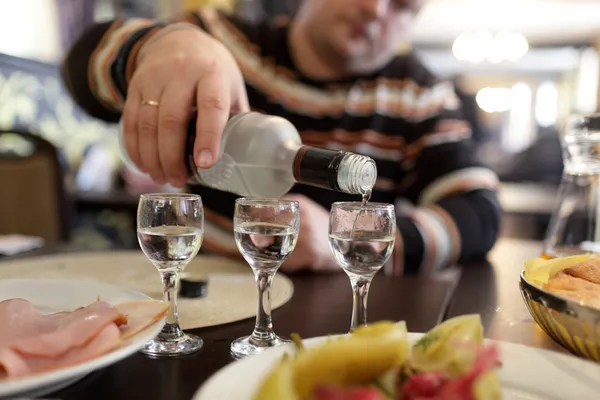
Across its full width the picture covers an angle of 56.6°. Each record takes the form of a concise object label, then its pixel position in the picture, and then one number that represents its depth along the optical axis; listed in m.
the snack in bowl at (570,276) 0.44
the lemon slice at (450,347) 0.34
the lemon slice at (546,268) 0.50
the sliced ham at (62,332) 0.39
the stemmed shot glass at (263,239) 0.52
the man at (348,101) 0.90
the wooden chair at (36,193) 1.82
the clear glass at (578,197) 0.81
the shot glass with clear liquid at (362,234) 0.50
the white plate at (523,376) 0.35
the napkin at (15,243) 1.38
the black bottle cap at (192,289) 0.71
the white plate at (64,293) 0.59
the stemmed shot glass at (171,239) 0.52
